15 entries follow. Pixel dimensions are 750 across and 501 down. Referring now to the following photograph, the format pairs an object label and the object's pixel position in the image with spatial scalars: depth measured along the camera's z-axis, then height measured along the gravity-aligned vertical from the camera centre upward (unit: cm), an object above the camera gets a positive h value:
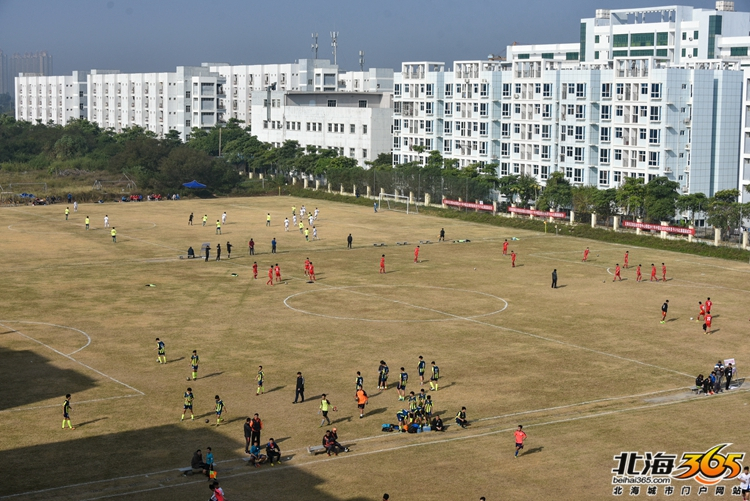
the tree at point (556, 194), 10662 +88
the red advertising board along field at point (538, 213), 10450 -119
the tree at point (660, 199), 9619 +48
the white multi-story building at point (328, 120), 14875 +1244
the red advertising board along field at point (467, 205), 11331 -52
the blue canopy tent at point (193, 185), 13112 +147
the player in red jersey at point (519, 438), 3542 -852
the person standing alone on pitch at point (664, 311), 5769 -634
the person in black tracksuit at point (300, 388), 4228 -822
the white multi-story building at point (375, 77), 19850 +2463
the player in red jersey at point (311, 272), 7031 -530
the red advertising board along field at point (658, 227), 9109 -225
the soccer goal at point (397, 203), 11875 -50
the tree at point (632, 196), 9869 +72
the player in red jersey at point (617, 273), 7126 -511
